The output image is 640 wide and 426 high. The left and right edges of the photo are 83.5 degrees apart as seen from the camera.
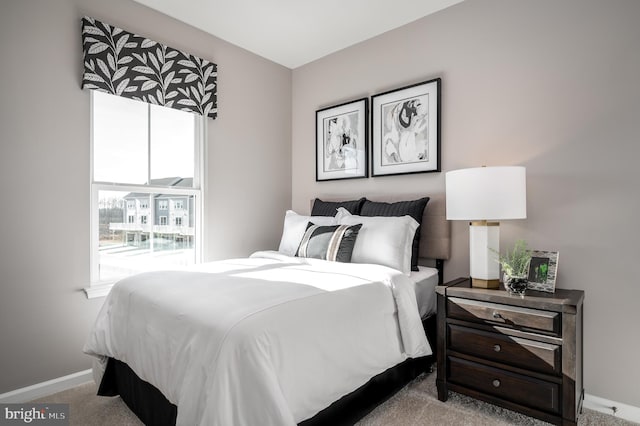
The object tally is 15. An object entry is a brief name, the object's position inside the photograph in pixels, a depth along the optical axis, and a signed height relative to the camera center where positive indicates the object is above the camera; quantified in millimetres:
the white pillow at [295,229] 2881 -147
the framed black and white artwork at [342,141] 3283 +681
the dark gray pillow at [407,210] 2637 +11
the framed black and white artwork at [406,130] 2820 +680
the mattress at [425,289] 2390 -533
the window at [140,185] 2584 +203
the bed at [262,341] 1263 -565
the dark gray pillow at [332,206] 3119 +47
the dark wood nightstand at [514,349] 1757 -733
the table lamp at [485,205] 2039 +40
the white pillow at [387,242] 2408 -212
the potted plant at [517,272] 1970 -341
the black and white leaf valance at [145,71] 2447 +1075
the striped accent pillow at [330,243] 2488 -223
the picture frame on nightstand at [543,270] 2025 -337
